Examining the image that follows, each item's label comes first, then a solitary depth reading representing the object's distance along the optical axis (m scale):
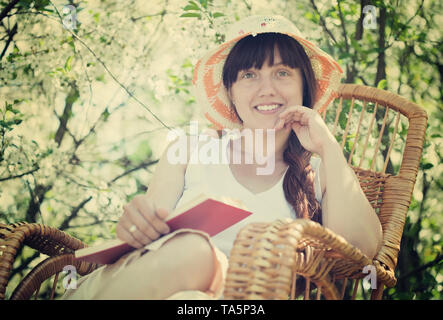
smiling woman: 1.26
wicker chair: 0.82
